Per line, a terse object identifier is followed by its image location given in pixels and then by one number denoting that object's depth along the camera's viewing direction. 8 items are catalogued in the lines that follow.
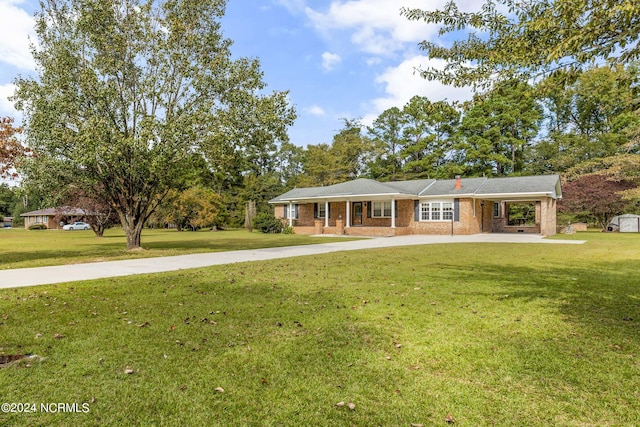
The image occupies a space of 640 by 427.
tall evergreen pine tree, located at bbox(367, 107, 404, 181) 45.88
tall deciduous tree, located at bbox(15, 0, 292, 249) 13.08
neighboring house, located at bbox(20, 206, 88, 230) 56.62
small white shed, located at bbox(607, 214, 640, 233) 27.91
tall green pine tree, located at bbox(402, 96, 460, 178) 42.84
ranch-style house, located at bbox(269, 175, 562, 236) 25.75
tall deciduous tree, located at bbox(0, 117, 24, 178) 12.85
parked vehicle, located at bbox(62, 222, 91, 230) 50.50
